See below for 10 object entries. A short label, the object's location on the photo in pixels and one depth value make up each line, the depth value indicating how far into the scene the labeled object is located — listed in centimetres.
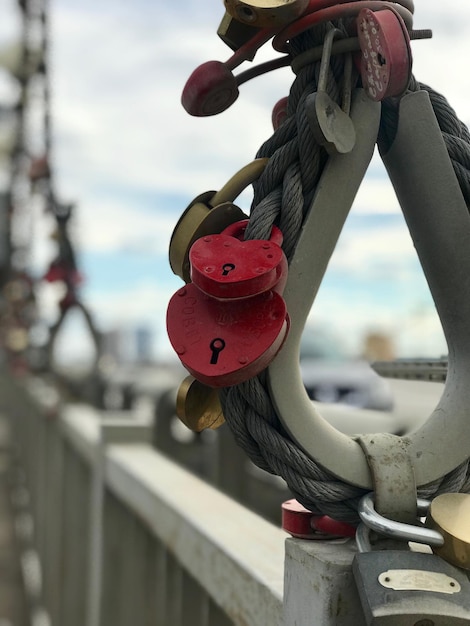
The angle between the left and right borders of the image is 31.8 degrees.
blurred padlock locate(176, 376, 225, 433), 85
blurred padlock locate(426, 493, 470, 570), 73
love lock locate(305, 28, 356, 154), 79
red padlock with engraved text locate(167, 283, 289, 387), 76
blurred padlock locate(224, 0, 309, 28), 81
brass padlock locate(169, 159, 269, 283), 85
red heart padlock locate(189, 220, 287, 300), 76
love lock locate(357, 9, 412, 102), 76
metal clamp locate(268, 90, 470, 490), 80
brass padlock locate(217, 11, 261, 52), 89
